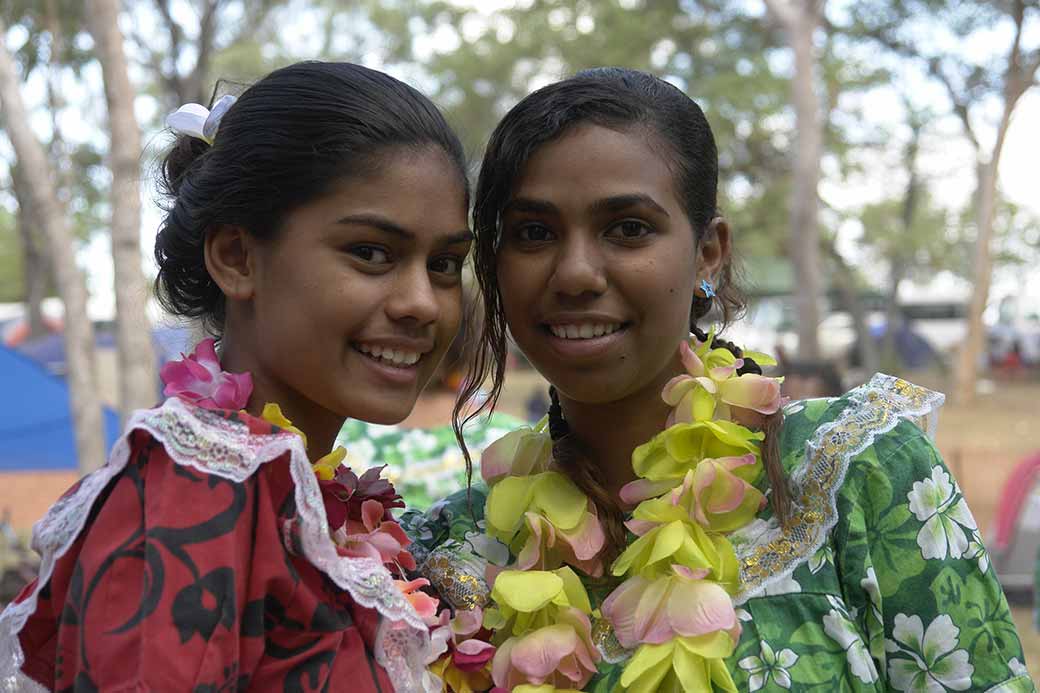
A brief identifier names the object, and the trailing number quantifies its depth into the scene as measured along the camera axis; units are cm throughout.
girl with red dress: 141
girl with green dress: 174
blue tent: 1180
